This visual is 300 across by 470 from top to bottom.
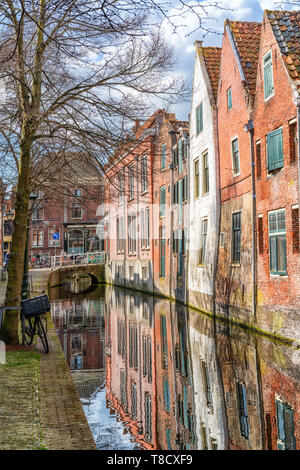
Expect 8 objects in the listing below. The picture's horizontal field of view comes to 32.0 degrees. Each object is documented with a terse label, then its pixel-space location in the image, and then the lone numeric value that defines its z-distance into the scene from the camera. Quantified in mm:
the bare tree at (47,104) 10758
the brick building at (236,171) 17766
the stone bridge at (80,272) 43875
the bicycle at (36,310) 10984
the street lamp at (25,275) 19266
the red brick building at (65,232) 65625
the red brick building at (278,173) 14180
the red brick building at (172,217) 27591
